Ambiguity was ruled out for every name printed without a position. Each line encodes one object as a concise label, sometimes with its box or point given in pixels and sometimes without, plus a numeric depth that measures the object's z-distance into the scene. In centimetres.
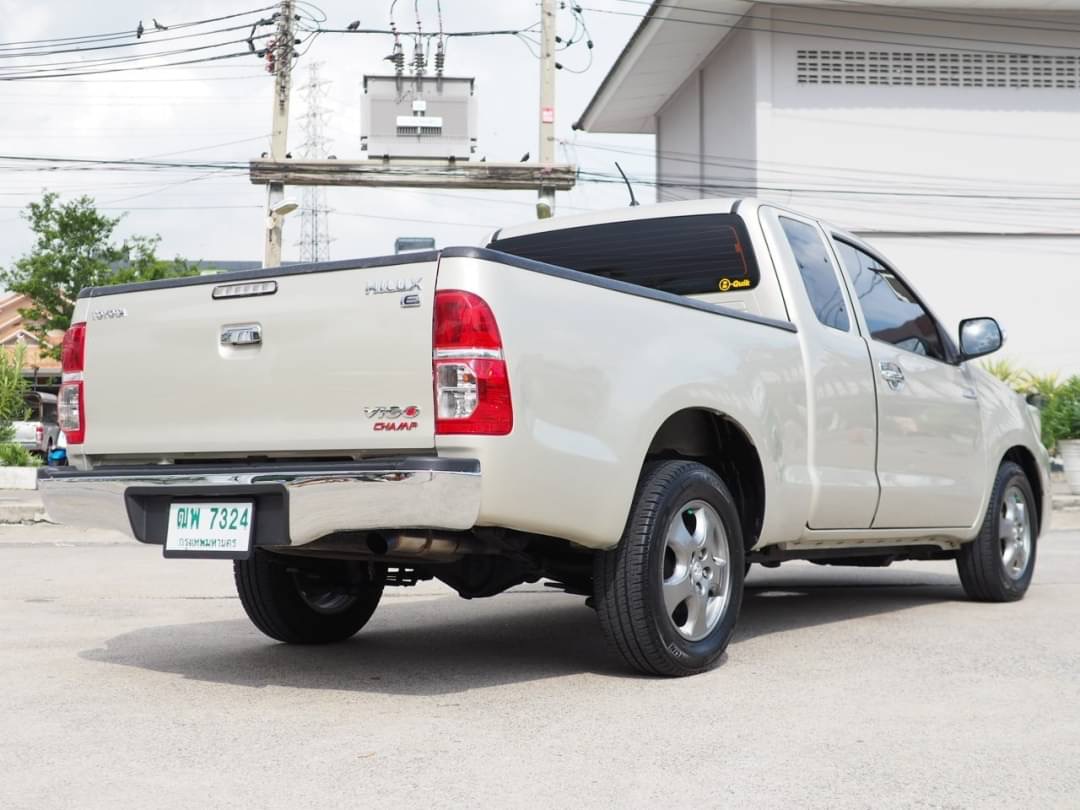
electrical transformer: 2727
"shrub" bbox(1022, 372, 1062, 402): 2106
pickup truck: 422
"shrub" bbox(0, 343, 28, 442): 2045
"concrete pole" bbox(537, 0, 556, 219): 2289
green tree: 4300
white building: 2645
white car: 3064
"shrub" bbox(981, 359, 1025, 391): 2305
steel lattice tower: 5050
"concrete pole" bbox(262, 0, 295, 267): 2286
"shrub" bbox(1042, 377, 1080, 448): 1831
